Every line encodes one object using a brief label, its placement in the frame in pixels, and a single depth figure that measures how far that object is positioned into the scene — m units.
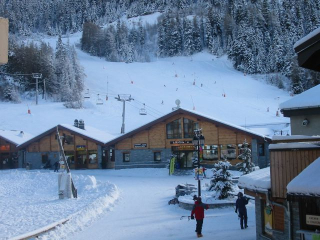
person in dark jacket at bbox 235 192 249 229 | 13.09
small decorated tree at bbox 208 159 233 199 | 18.25
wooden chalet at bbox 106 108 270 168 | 33.16
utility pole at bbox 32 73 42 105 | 63.34
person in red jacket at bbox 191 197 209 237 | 12.43
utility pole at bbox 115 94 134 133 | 62.17
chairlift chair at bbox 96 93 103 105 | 58.96
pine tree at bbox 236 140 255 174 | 23.45
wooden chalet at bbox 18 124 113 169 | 38.50
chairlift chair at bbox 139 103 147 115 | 53.58
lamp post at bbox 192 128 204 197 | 18.62
